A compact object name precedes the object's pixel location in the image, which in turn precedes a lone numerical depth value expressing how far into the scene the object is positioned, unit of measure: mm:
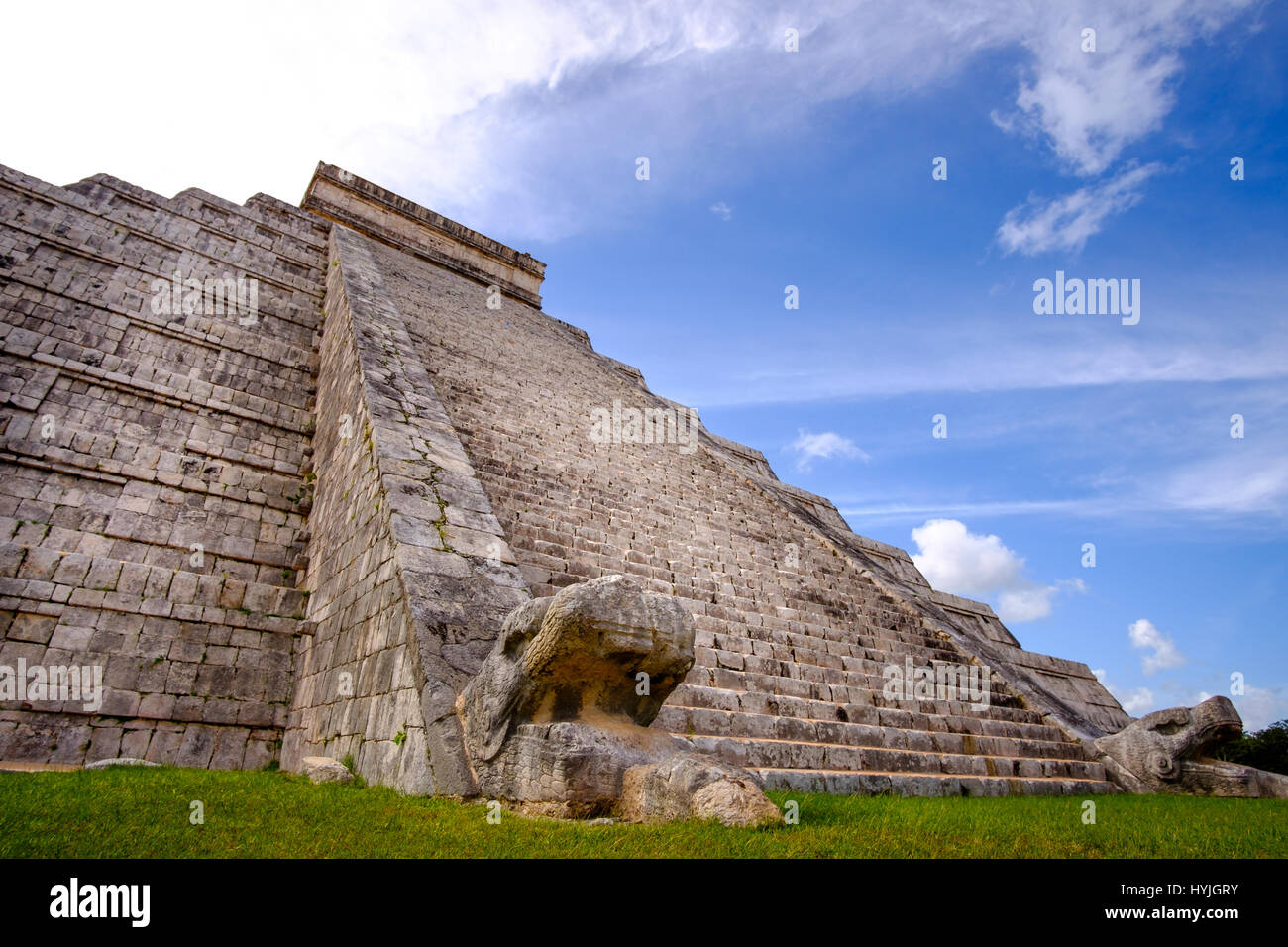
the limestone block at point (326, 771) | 4340
